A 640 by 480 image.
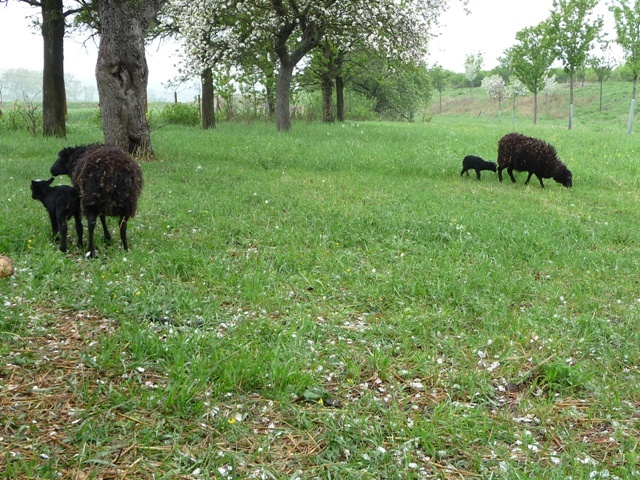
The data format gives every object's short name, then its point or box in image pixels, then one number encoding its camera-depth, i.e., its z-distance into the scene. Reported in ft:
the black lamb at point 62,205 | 19.58
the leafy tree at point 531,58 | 107.65
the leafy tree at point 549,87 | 176.60
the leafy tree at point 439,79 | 220.10
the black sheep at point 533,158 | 36.36
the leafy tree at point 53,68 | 55.11
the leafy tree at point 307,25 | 55.11
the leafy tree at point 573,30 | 93.97
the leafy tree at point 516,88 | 173.47
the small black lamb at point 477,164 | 38.58
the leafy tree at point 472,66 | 269.03
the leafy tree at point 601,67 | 128.81
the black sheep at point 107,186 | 19.11
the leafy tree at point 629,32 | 89.92
